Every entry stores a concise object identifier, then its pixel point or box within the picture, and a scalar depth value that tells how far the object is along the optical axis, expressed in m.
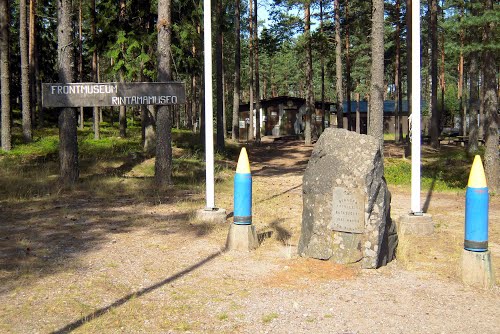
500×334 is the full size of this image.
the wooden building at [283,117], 45.84
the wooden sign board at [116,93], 12.48
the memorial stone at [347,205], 6.35
